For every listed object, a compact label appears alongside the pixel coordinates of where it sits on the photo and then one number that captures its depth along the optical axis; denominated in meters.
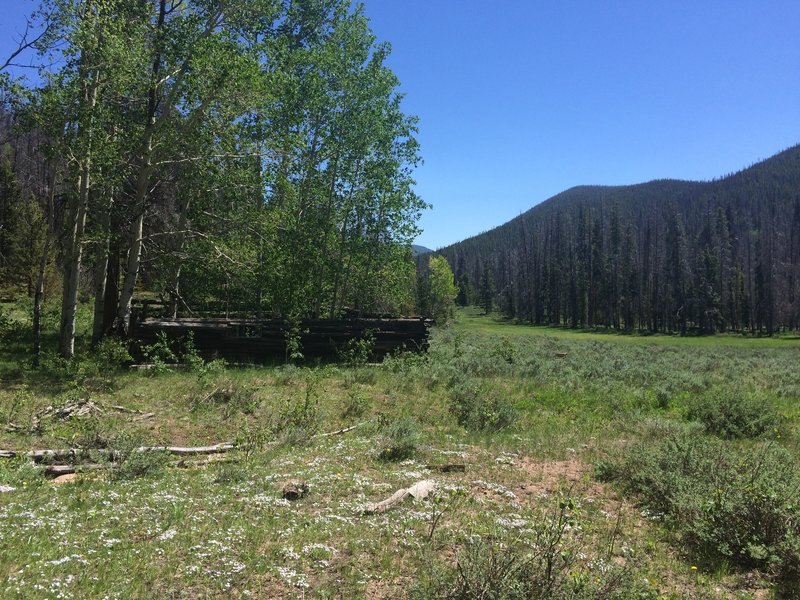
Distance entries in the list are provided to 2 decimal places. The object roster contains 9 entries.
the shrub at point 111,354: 12.72
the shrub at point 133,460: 6.71
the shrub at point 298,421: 8.93
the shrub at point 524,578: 3.59
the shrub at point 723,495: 4.62
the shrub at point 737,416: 9.83
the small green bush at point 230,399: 10.59
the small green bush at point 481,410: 10.14
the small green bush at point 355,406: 11.05
